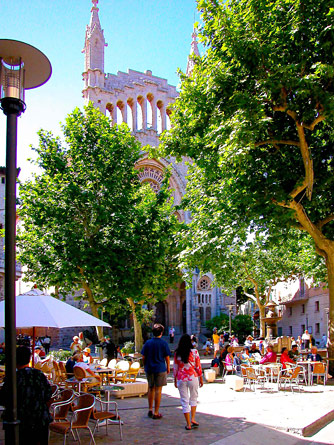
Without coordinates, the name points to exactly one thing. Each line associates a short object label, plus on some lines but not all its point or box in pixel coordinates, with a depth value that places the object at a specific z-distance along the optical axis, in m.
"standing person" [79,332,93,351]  29.38
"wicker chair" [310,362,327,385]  13.53
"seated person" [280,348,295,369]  13.45
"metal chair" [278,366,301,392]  12.16
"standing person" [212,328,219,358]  23.10
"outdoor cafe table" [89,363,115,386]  10.80
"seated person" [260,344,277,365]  14.59
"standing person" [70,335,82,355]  14.37
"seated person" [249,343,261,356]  18.83
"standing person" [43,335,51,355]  26.59
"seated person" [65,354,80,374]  10.72
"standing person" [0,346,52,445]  4.90
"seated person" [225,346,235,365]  15.84
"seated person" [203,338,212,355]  30.11
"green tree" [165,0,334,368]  12.59
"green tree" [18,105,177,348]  18.00
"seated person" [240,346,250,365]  15.46
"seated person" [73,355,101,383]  9.52
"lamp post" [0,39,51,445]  3.83
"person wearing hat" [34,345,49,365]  13.24
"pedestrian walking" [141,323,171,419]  8.40
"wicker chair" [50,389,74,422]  6.89
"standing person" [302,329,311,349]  25.56
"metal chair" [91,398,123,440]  7.00
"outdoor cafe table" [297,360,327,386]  13.58
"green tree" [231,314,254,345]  37.31
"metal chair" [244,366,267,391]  12.71
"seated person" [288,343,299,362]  16.29
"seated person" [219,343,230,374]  17.45
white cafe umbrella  8.12
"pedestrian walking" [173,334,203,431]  7.74
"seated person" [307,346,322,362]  14.87
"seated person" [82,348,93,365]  13.94
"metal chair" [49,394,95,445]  6.29
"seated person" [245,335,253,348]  24.26
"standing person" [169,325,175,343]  36.29
